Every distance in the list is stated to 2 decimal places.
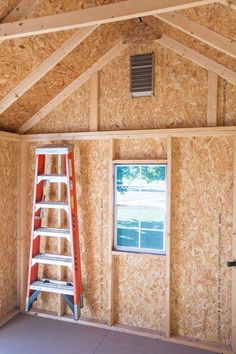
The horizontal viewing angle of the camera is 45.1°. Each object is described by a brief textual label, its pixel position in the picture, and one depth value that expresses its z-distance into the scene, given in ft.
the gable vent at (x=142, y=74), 10.53
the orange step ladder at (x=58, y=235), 10.71
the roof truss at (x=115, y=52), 7.60
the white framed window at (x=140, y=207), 10.60
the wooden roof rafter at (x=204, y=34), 7.59
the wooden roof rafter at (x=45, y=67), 8.93
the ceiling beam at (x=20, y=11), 7.41
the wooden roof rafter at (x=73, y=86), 10.94
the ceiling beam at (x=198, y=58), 9.59
